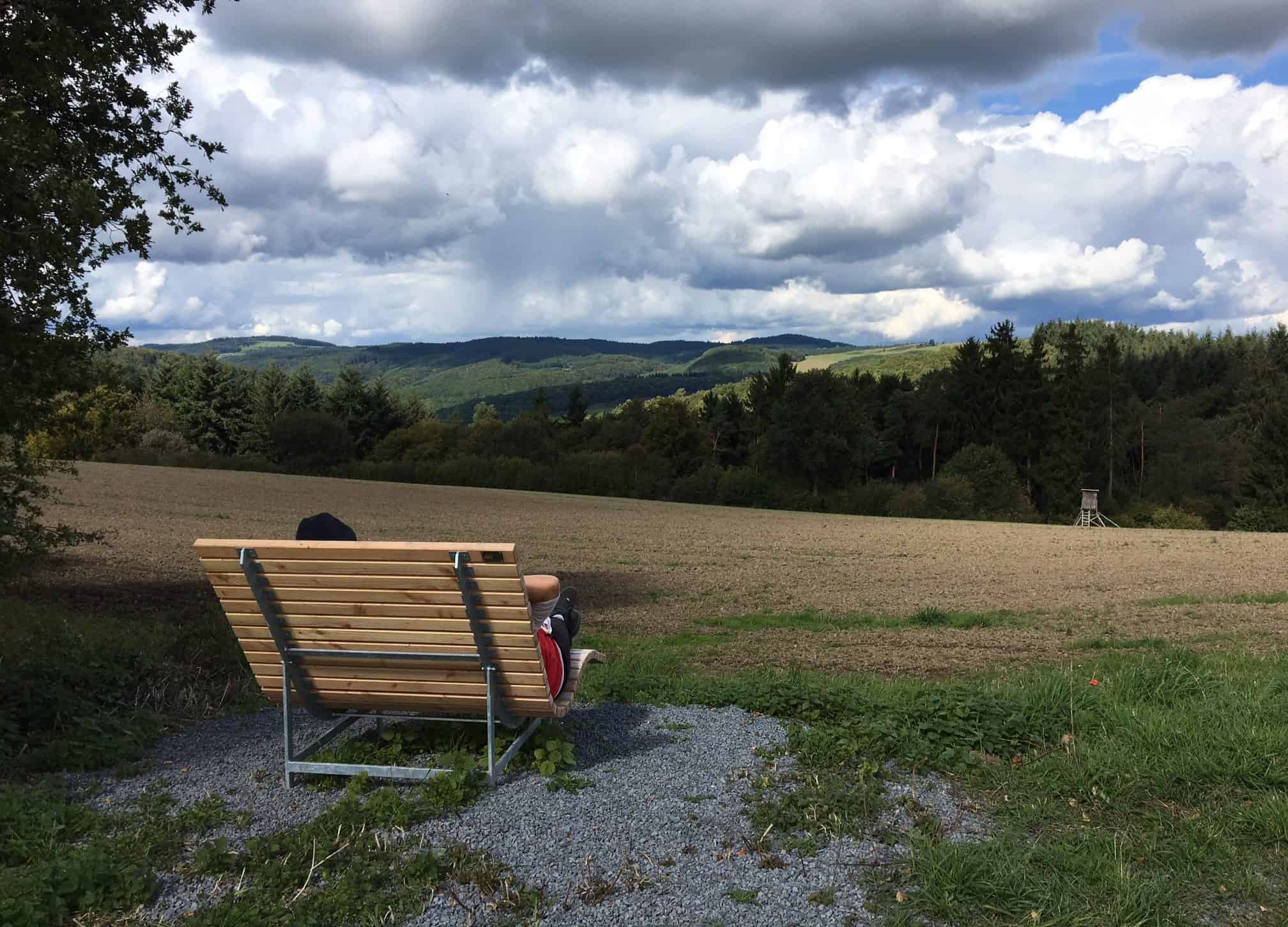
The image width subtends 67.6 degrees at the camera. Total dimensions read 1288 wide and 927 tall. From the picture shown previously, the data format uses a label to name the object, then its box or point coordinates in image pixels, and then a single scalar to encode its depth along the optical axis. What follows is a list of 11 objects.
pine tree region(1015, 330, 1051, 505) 71.62
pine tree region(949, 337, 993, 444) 76.00
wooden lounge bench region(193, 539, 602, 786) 4.89
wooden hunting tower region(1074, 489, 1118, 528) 62.05
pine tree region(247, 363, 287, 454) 71.56
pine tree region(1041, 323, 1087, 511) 68.81
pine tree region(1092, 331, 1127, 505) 75.88
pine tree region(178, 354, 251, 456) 70.56
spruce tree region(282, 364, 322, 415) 74.25
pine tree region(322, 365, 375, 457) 80.06
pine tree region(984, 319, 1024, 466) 73.00
